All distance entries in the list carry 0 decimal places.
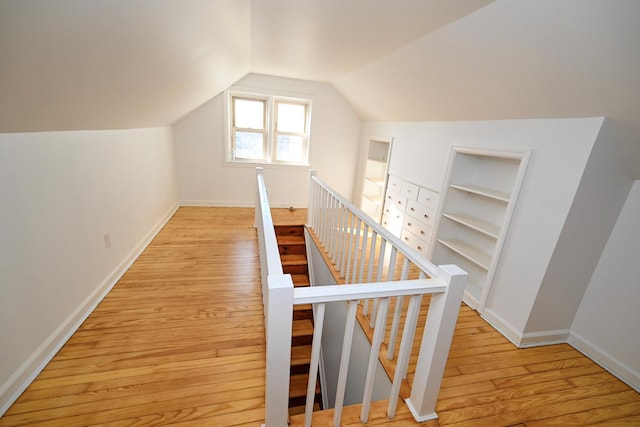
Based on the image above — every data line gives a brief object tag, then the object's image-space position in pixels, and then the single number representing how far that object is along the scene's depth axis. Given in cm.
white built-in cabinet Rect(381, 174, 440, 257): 299
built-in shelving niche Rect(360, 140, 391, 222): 442
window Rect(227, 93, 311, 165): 448
